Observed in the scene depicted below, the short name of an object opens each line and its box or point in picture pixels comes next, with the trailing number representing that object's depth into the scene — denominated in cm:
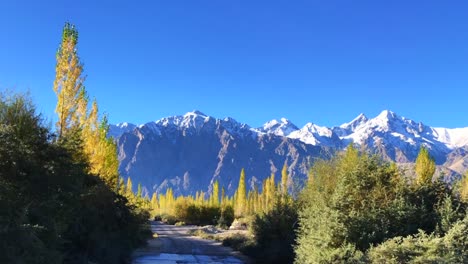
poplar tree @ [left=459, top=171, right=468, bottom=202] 1259
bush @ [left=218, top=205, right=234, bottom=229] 5757
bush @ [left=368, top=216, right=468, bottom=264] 963
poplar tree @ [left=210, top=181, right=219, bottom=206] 8264
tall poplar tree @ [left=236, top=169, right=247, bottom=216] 7056
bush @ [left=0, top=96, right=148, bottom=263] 882
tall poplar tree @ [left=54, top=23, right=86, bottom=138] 1925
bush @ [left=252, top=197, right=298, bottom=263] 1961
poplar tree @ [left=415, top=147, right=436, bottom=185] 5170
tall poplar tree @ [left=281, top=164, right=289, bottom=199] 6593
